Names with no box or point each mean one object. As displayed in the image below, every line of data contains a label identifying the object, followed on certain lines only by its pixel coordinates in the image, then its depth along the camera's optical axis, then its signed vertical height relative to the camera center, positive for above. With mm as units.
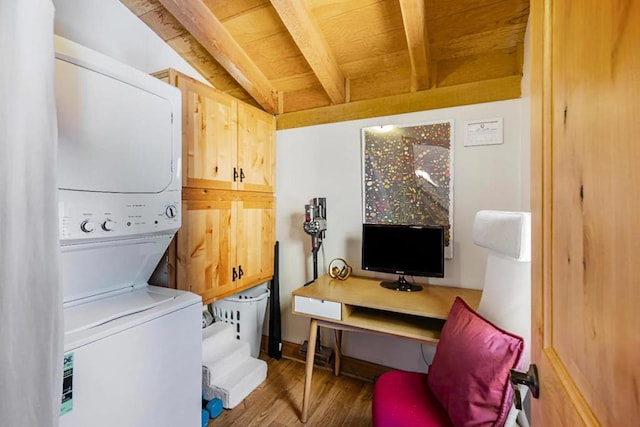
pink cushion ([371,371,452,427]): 1147 -798
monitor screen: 1802 -238
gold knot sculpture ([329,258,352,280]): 2123 -431
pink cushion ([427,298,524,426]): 1018 -593
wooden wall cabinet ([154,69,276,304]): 1708 +113
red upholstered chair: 1028 -535
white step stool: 1879 -1068
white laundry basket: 2291 -801
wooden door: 316 +0
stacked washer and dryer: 1003 -145
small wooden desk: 1568 -535
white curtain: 608 -18
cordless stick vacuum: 2186 -125
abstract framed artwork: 1965 +260
